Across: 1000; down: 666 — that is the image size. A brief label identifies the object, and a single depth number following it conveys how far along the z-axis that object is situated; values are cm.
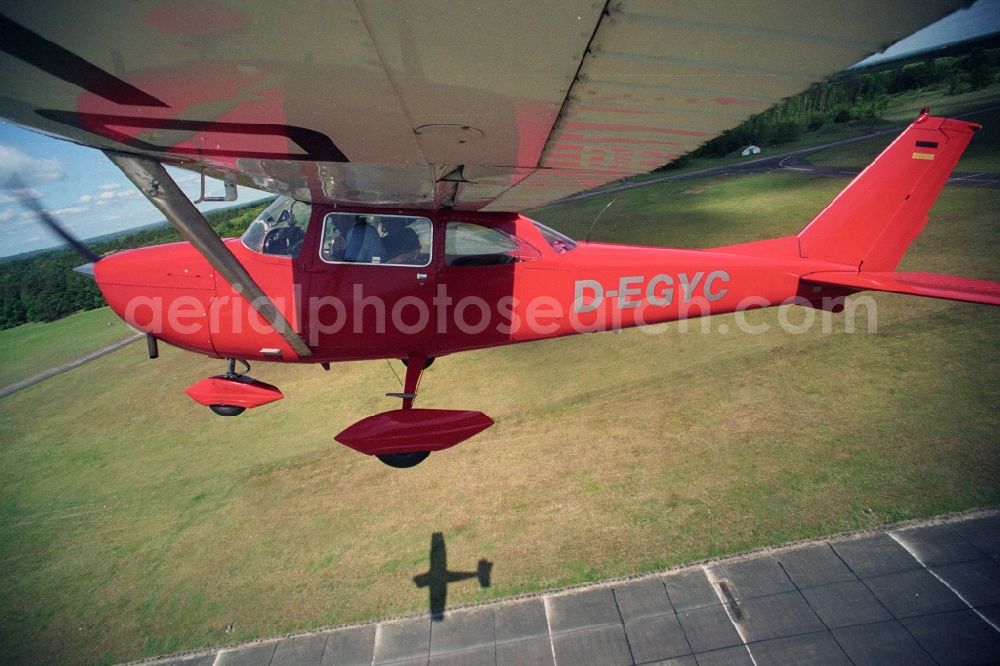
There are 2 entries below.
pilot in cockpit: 364
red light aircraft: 104
